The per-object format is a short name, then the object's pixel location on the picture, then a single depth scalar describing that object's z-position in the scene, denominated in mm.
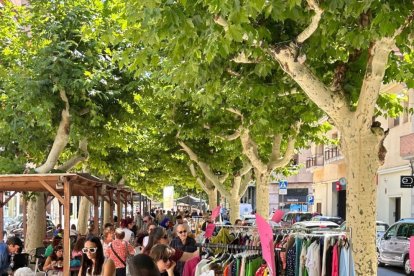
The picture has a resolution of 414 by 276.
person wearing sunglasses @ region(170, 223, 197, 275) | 9609
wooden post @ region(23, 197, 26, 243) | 19844
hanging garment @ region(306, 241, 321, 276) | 8062
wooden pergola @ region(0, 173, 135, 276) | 11375
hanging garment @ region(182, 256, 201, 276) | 8633
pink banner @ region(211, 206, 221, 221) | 16203
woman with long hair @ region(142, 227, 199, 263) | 9047
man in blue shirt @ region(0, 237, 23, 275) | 11188
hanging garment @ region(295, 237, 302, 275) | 8453
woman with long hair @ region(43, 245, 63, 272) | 12029
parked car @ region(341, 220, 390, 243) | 24023
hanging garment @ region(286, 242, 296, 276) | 8555
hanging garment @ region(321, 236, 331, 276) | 7957
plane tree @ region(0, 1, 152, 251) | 14273
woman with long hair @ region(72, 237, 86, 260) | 11594
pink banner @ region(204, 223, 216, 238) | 12752
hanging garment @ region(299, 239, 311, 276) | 8312
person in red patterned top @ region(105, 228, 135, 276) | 10552
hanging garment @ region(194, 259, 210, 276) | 8332
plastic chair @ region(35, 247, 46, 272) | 14389
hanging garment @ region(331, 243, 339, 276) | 7844
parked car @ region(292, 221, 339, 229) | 21098
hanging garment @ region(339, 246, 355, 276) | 7770
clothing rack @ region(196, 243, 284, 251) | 9289
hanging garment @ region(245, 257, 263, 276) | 8594
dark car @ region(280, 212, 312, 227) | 31447
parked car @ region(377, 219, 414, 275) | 19656
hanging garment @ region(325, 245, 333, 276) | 7996
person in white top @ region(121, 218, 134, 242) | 14947
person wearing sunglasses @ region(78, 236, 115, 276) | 8500
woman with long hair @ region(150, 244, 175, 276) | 6301
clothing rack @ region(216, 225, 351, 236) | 8520
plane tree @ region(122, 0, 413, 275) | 6898
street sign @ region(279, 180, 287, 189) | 31609
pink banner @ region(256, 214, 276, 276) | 7418
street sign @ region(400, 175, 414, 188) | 23422
